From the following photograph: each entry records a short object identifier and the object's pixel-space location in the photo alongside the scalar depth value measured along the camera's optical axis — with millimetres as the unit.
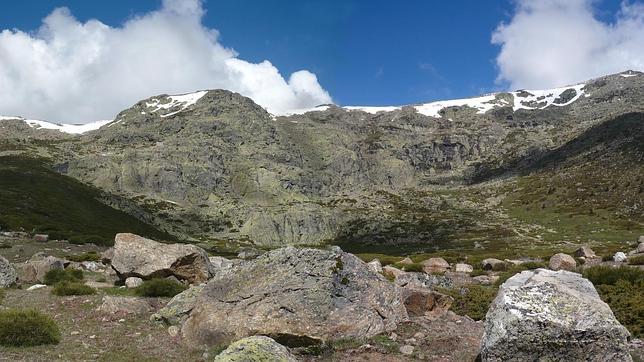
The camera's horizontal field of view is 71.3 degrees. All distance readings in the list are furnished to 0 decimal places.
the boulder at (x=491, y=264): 47722
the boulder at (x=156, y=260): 30328
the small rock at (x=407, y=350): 16964
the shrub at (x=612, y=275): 27714
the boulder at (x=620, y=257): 42738
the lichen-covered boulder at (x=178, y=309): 20750
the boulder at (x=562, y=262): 40888
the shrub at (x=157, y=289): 26594
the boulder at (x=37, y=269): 32656
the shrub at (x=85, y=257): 44406
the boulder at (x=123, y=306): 21906
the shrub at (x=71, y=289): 25672
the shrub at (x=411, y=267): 45438
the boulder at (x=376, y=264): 41825
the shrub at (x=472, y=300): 24969
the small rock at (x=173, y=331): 19489
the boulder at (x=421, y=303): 22172
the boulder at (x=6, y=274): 28541
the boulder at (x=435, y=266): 46956
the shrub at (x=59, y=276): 31416
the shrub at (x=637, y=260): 38438
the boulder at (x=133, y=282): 29248
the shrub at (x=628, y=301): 19506
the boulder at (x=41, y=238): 61109
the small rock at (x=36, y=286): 28292
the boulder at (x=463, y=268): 46475
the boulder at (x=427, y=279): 34225
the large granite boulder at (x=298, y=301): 18047
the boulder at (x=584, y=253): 49469
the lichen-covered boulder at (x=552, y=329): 13125
